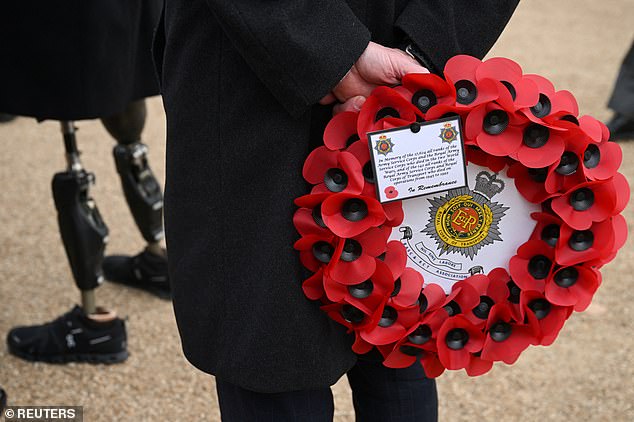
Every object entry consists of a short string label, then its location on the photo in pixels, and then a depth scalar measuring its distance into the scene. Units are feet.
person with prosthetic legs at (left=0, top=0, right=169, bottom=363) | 7.48
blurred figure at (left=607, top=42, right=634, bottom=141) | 16.01
